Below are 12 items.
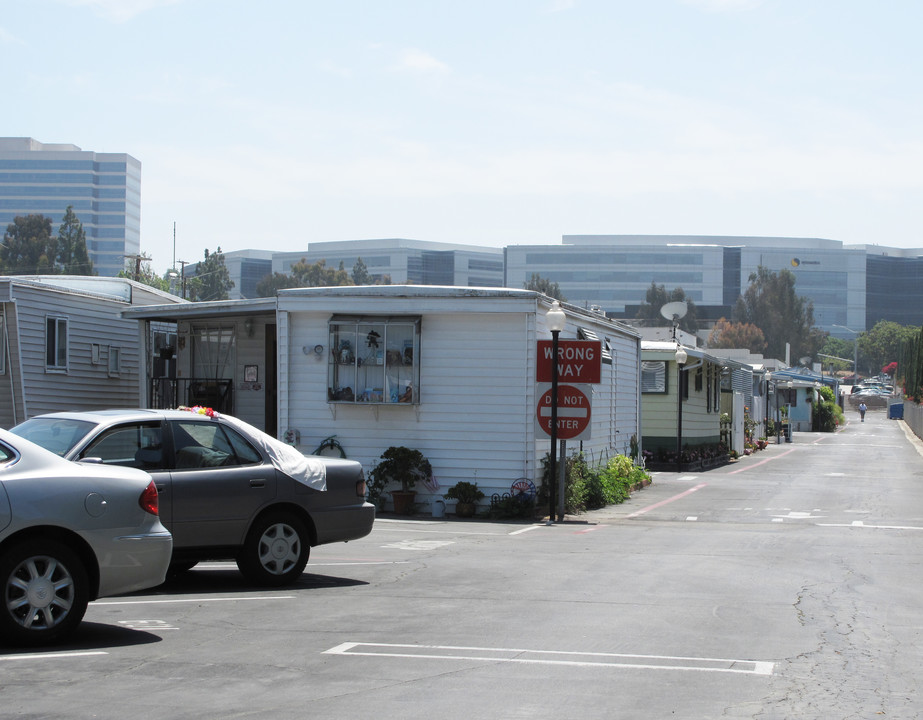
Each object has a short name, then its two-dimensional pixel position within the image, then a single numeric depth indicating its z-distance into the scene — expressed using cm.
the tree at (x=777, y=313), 12106
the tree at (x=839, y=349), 16025
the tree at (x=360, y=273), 13462
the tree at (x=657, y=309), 11781
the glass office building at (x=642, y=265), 15762
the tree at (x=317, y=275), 11456
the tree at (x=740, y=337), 11369
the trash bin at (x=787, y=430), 5703
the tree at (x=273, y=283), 11506
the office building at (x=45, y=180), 19462
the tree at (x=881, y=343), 14812
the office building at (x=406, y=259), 16850
